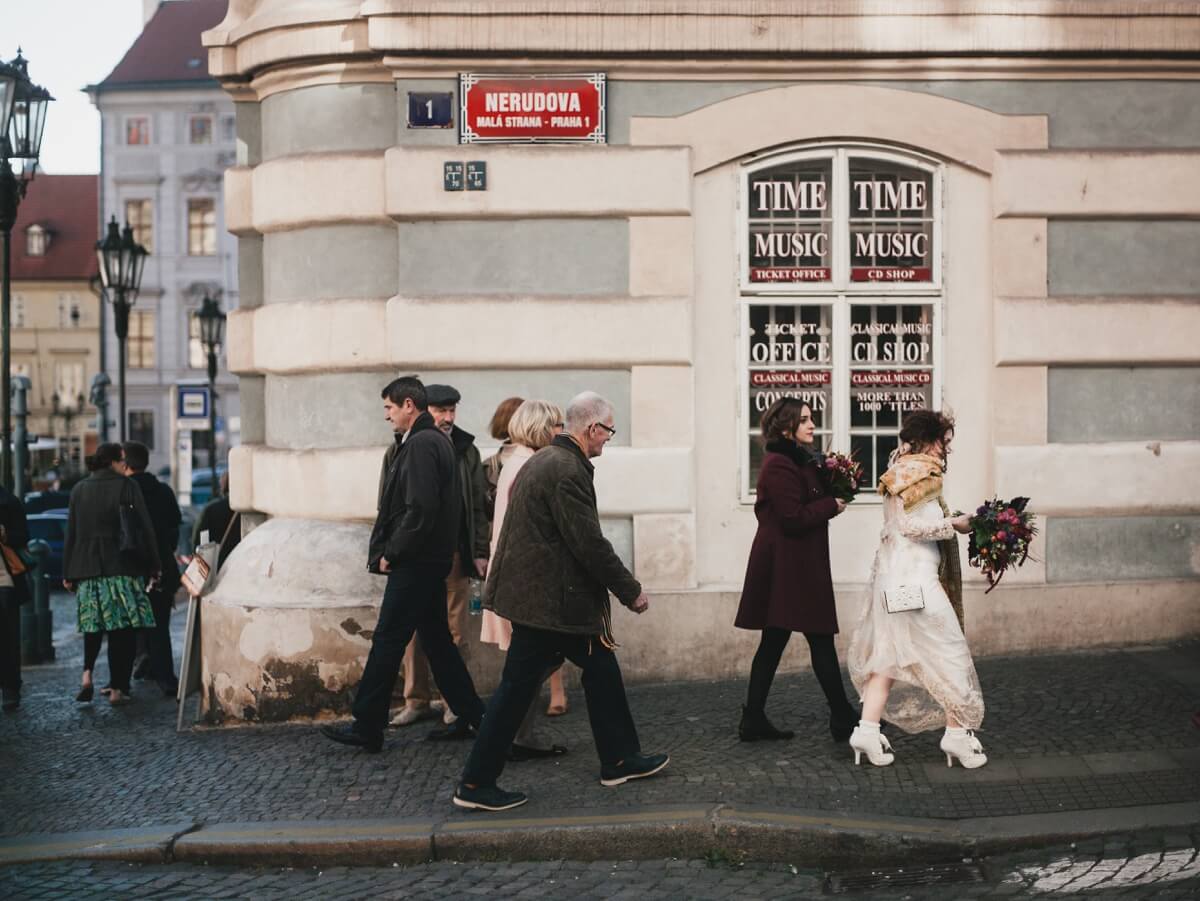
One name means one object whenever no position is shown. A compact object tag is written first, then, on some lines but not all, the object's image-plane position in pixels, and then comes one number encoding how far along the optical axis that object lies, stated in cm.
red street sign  953
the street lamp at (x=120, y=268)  1988
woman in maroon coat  765
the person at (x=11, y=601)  1031
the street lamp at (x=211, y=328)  2719
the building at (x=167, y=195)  6744
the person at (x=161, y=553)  1094
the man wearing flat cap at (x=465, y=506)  849
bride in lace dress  713
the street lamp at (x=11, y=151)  1322
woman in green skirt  1044
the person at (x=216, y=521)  1077
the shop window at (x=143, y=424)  6756
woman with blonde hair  778
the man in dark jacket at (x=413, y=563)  790
